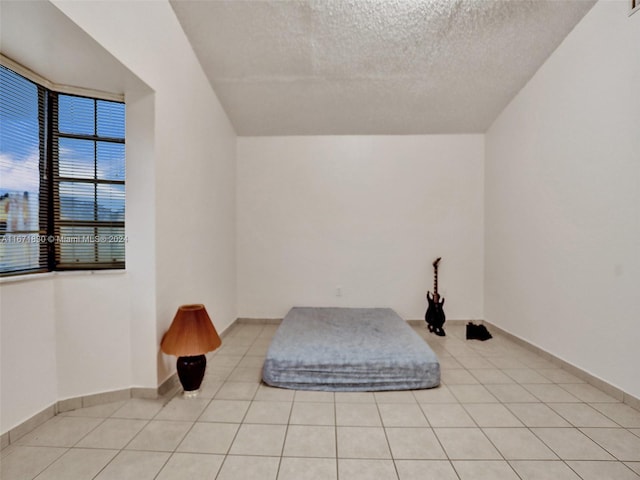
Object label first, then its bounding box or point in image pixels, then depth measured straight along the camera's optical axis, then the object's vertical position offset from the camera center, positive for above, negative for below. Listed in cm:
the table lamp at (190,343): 219 -76
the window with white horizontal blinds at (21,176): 177 +37
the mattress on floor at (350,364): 243 -100
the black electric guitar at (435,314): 379 -95
